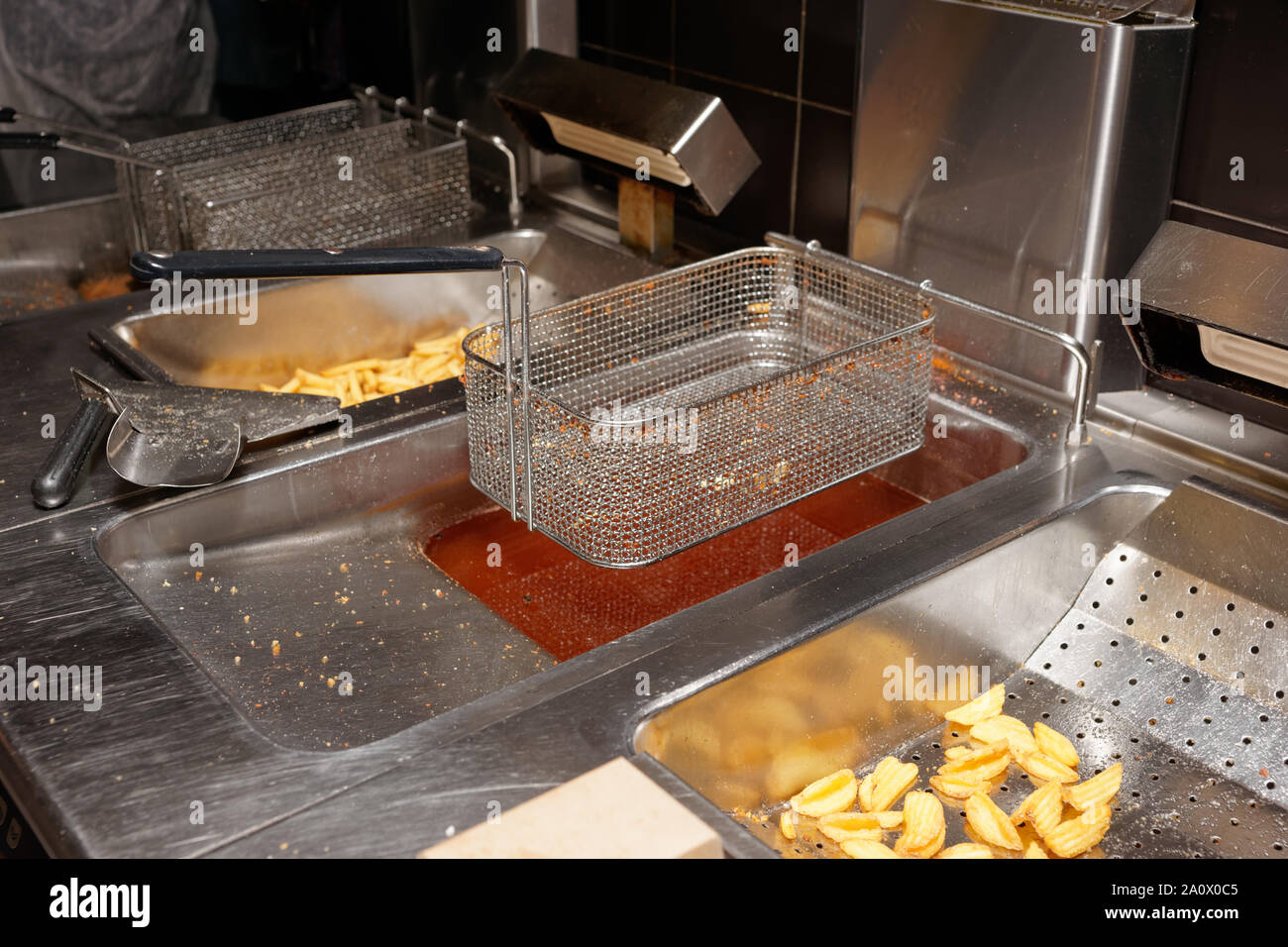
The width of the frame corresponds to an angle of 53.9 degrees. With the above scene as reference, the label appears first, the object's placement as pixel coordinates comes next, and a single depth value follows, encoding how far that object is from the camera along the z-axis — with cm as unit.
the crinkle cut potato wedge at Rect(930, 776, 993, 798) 109
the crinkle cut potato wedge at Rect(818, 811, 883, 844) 102
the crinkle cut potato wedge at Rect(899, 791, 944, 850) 101
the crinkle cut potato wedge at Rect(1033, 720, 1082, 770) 112
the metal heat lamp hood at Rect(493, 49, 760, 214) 159
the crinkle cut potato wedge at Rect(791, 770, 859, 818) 105
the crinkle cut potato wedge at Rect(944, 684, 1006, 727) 117
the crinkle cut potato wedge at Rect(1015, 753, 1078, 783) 110
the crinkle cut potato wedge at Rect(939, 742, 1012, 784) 110
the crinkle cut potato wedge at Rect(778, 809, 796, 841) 103
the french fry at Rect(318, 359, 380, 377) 178
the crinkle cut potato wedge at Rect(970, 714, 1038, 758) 113
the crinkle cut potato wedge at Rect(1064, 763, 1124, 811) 106
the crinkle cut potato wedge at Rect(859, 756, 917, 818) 106
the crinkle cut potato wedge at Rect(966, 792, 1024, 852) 103
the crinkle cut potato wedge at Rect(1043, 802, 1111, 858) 102
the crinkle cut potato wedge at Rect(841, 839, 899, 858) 100
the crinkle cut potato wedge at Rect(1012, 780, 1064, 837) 104
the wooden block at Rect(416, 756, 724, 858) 81
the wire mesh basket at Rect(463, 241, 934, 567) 112
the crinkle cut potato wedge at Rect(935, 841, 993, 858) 100
